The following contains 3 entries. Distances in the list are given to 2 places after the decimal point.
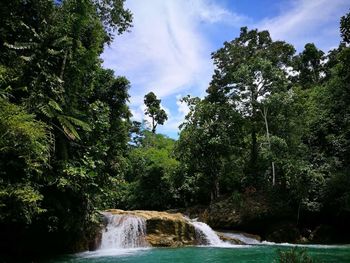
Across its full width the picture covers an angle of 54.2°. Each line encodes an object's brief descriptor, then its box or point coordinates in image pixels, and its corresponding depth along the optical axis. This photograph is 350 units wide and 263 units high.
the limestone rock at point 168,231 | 18.53
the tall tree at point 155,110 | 47.88
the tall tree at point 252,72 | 24.73
